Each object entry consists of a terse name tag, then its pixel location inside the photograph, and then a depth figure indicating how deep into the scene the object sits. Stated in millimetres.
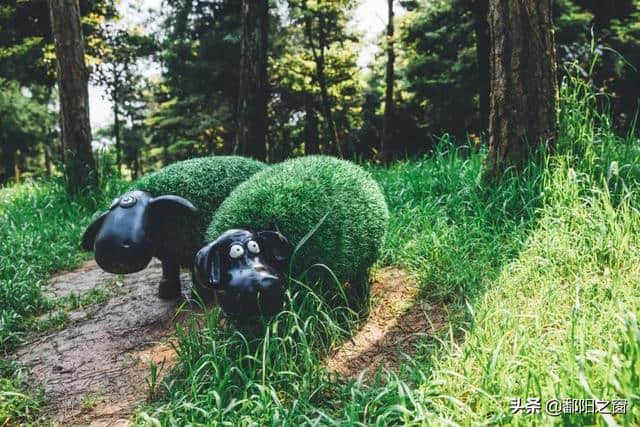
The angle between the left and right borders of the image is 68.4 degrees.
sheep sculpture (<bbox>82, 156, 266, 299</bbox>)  3023
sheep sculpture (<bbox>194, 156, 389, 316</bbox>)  2506
